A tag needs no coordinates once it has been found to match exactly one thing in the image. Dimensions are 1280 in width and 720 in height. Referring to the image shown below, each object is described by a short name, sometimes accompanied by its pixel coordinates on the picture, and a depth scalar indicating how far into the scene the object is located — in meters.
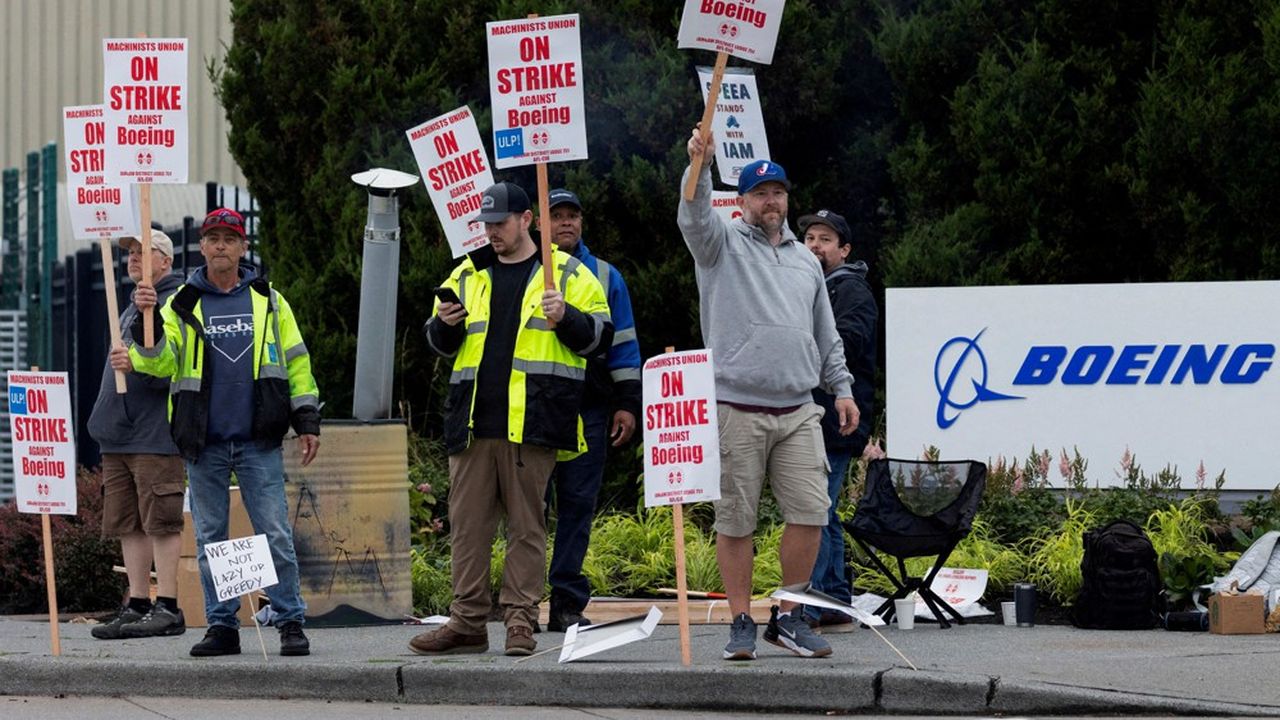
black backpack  19.84
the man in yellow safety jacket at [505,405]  17.22
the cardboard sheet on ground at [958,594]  20.86
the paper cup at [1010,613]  20.73
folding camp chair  20.06
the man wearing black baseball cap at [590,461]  18.98
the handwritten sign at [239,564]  17.50
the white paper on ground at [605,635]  16.59
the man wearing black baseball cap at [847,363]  19.27
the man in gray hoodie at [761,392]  16.94
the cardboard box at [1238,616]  19.17
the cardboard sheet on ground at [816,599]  16.75
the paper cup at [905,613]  20.02
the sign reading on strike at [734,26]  17.25
